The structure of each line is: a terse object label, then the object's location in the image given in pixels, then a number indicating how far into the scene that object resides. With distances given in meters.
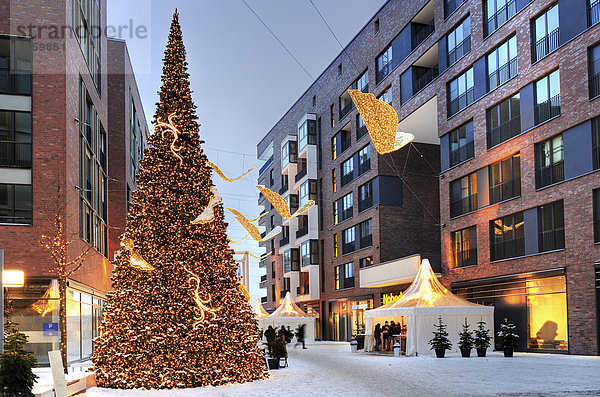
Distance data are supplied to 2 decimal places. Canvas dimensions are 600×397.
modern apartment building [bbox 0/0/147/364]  25.38
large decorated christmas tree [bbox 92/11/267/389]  16.08
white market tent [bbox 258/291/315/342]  48.62
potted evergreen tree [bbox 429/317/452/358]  27.13
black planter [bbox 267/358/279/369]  21.77
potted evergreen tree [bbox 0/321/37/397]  10.30
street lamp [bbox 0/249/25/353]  13.48
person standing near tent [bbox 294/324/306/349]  44.48
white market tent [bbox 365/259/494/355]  28.73
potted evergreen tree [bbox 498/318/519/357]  26.67
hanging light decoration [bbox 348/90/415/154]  17.38
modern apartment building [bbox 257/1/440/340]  46.93
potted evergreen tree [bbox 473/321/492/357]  27.07
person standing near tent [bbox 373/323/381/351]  32.34
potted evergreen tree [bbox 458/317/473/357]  27.08
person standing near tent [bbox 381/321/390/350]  31.89
